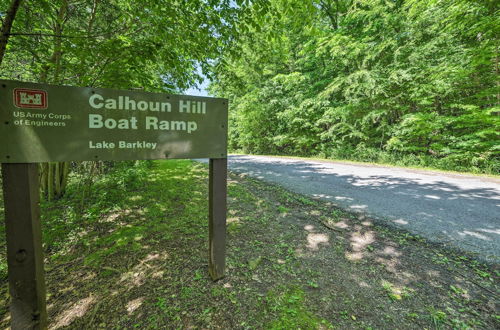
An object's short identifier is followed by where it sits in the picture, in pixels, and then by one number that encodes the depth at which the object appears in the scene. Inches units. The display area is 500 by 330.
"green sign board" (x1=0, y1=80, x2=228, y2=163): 48.4
